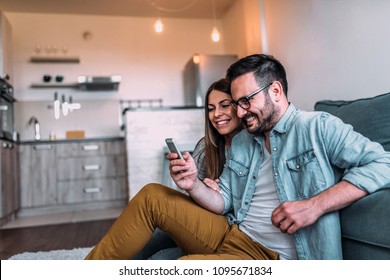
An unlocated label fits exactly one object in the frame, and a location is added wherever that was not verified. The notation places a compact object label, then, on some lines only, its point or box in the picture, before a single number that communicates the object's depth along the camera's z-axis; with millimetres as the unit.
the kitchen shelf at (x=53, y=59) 4805
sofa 845
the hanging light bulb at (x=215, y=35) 4113
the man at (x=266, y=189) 928
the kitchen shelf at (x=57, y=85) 4848
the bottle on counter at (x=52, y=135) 4813
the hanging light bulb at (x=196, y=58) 4711
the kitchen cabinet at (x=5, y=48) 3973
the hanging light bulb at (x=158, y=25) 3975
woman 1441
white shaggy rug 2049
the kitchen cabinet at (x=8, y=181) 3564
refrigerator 4676
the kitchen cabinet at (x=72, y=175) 4332
